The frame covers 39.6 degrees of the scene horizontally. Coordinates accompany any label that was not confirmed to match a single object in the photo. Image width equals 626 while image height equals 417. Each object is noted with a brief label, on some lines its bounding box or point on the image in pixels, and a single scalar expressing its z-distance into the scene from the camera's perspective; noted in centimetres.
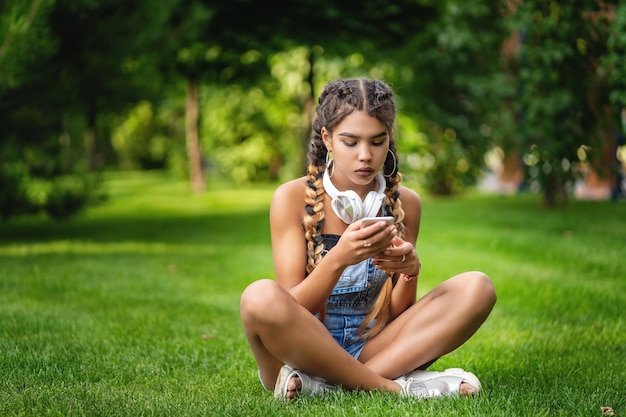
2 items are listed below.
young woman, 305
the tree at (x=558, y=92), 886
